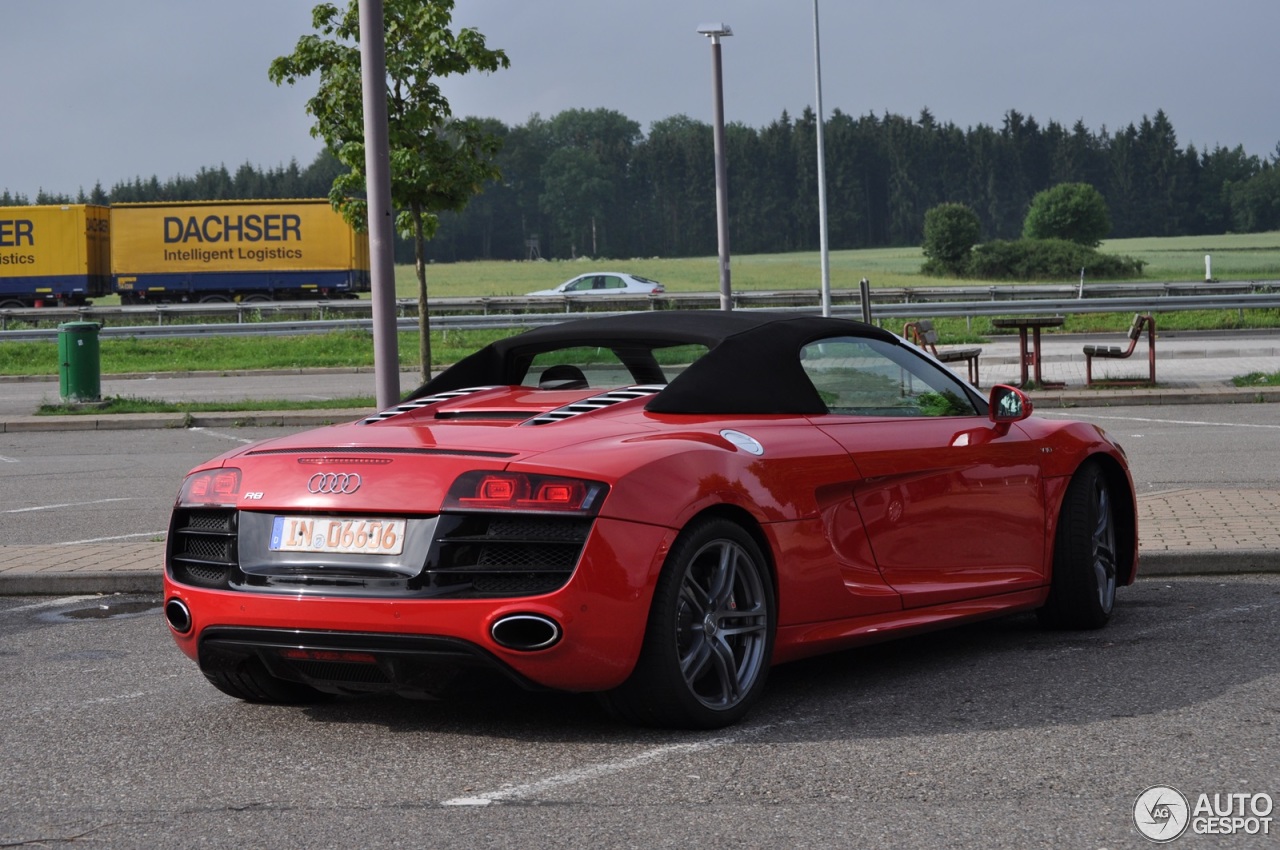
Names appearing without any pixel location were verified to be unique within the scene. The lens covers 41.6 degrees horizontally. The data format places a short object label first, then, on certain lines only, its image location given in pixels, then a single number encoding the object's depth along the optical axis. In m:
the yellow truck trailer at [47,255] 52.78
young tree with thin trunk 20.44
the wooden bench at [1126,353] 20.95
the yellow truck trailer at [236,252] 52.84
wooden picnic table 20.36
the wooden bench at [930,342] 19.92
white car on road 45.84
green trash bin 21.61
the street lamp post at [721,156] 25.03
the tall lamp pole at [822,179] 33.09
